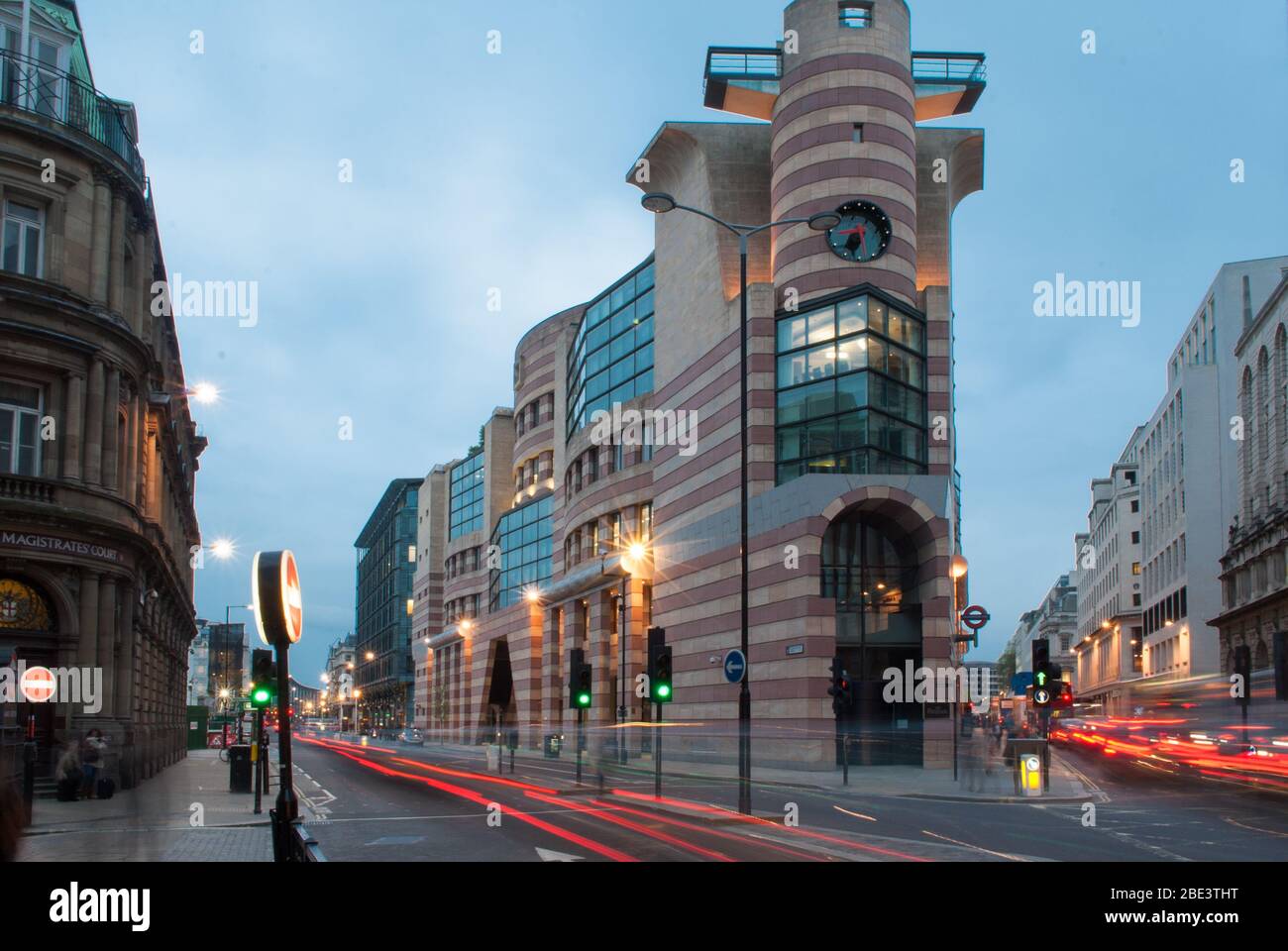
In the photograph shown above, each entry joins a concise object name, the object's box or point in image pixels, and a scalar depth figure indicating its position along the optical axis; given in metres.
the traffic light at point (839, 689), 34.47
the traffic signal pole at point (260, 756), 22.98
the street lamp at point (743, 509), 20.55
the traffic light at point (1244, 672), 30.75
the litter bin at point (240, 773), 31.31
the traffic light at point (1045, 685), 26.38
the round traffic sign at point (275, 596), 5.96
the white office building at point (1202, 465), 85.50
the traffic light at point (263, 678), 13.23
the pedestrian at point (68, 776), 27.30
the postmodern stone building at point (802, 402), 43.84
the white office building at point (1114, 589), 120.56
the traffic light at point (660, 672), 23.80
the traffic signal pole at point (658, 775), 24.37
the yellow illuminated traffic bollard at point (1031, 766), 28.27
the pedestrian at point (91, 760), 27.97
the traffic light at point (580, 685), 29.81
